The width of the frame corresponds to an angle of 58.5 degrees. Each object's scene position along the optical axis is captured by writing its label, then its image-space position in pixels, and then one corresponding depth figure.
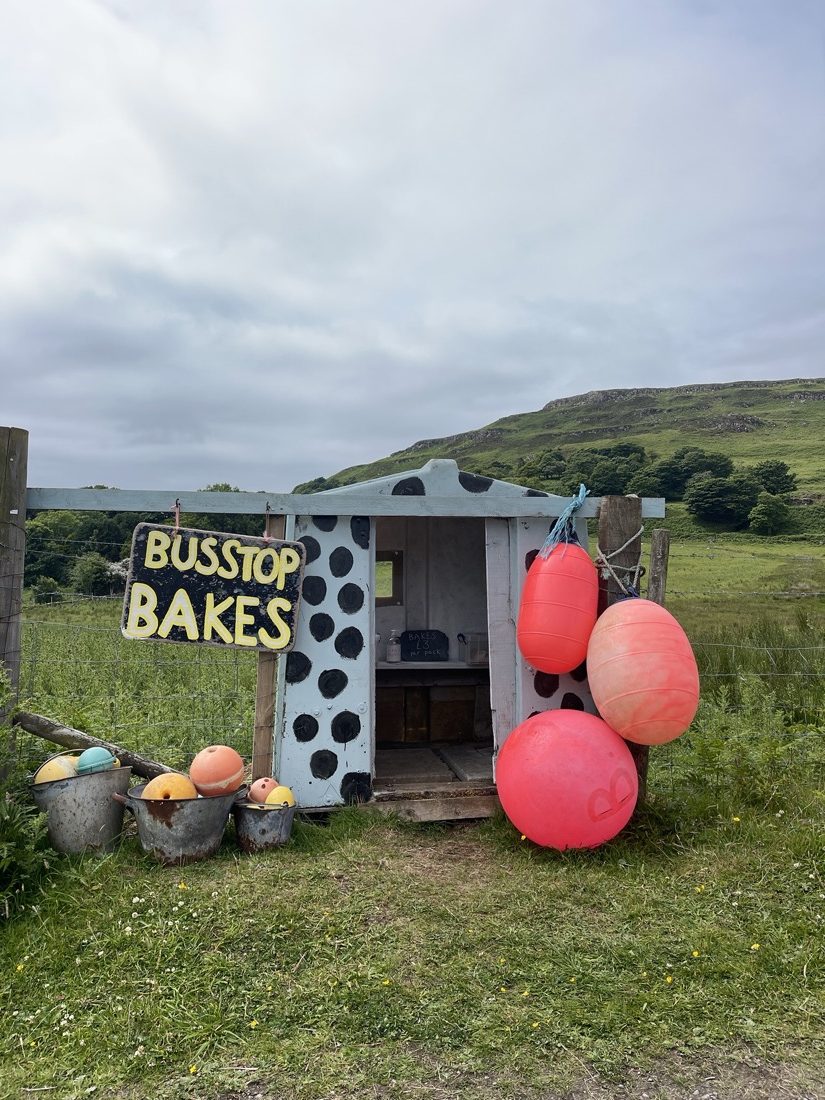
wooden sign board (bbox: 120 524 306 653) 5.03
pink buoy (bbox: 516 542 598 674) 5.13
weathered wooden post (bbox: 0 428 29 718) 4.82
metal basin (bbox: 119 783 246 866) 4.44
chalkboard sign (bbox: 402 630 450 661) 7.83
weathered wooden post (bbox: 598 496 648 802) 5.49
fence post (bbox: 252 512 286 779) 5.30
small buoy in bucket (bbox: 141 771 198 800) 4.46
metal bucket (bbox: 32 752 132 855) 4.43
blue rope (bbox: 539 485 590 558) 5.49
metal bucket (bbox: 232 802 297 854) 4.72
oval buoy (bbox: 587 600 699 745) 4.61
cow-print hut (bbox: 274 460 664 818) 5.35
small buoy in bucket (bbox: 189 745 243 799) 4.67
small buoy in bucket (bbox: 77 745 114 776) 4.60
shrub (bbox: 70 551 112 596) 15.62
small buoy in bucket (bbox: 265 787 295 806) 4.86
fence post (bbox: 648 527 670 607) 5.50
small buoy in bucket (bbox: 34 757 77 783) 4.48
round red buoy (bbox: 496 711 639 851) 4.63
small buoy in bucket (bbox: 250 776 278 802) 4.93
